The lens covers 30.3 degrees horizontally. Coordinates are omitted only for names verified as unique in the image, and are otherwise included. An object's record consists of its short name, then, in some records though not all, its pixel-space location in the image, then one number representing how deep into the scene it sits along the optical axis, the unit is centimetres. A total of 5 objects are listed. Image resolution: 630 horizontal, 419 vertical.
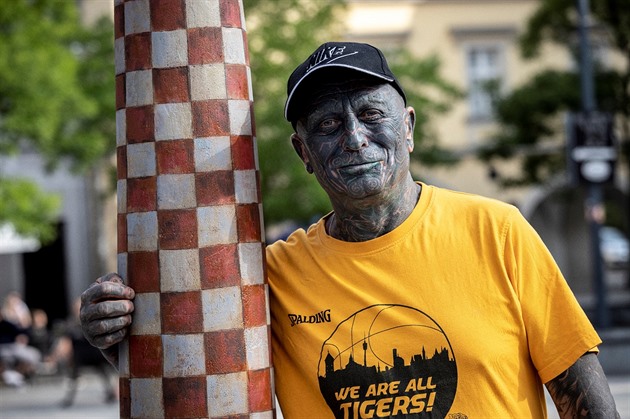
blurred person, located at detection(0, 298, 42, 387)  1917
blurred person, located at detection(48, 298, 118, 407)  1540
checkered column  257
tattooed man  252
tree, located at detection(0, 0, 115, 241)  1631
